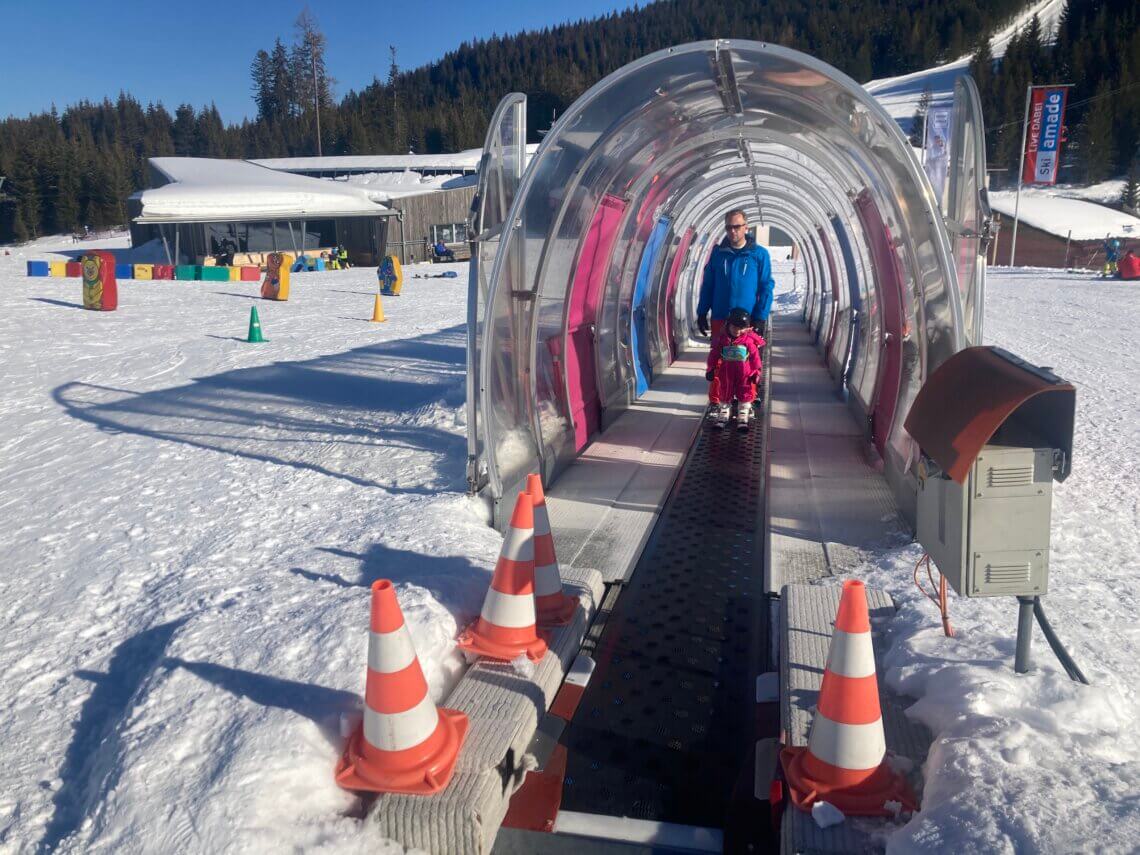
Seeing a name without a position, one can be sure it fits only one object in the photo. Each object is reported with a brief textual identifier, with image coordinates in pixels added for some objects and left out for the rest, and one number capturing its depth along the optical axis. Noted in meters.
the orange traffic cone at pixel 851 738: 2.72
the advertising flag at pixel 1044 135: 34.06
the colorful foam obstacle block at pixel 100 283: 18.58
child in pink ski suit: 8.12
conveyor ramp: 3.00
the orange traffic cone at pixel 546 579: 4.08
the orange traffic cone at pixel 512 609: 3.73
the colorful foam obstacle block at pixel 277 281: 21.14
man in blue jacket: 8.27
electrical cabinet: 3.00
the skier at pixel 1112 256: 28.33
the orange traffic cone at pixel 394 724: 2.85
